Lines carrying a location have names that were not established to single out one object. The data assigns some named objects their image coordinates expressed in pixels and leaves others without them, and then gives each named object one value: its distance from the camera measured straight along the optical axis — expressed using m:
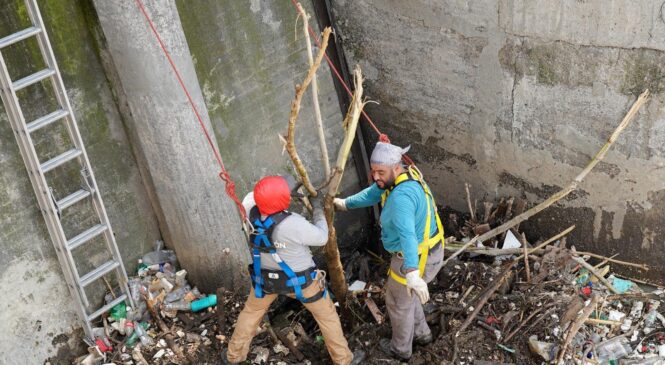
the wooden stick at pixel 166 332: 6.27
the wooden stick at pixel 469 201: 7.46
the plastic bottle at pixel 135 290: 6.62
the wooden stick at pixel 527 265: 6.66
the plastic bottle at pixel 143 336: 6.40
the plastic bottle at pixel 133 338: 6.40
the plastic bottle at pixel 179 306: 6.69
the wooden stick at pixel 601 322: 6.21
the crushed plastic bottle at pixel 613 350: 6.02
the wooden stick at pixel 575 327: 5.77
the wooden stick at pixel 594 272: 6.58
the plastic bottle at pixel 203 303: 6.71
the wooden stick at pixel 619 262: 6.81
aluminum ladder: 5.49
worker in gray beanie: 5.34
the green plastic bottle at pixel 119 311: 6.58
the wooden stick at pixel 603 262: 6.83
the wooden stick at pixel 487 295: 6.20
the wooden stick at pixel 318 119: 5.50
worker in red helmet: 5.35
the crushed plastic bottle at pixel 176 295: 6.77
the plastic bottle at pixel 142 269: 6.91
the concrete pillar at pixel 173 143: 5.80
